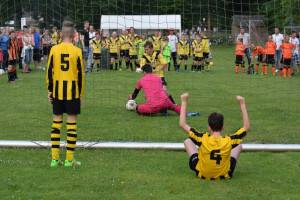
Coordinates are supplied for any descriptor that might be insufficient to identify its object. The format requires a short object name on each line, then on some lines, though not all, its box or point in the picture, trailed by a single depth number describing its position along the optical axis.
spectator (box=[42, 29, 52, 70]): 15.87
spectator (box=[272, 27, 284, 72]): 19.55
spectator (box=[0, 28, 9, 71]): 18.48
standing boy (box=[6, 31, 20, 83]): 15.74
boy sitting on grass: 5.45
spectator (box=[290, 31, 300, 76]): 20.36
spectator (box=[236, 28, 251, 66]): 16.96
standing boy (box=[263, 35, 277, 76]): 19.90
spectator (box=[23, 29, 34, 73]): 18.58
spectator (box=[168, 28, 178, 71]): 22.72
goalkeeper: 10.20
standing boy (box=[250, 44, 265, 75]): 20.72
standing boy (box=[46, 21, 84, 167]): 6.07
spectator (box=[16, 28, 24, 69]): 20.39
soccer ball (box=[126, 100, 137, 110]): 10.85
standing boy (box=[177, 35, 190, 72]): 22.73
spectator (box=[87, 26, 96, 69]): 17.32
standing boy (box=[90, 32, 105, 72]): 19.80
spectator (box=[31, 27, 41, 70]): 18.46
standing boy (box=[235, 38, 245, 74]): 20.70
